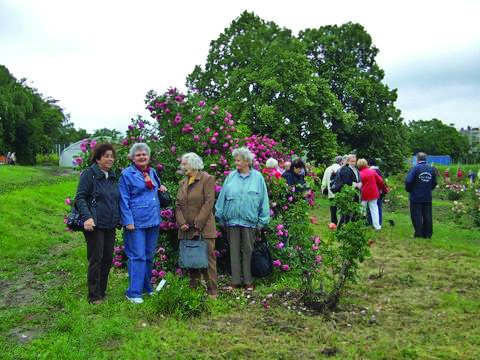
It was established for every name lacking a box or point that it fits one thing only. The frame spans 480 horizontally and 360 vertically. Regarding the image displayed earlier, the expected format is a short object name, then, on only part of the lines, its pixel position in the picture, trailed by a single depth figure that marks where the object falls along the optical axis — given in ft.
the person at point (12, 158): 158.19
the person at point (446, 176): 79.10
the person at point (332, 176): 41.23
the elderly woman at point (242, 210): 22.20
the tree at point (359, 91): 112.47
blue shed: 250.10
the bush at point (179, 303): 18.75
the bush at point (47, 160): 200.44
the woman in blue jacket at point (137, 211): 20.90
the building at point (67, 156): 197.77
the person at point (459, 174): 78.91
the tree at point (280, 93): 91.30
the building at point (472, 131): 570.46
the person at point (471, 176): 89.32
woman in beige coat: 21.48
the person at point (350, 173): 36.76
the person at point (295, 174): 30.26
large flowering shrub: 24.84
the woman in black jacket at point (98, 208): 20.11
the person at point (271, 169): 26.65
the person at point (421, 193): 38.14
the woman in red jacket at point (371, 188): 39.86
